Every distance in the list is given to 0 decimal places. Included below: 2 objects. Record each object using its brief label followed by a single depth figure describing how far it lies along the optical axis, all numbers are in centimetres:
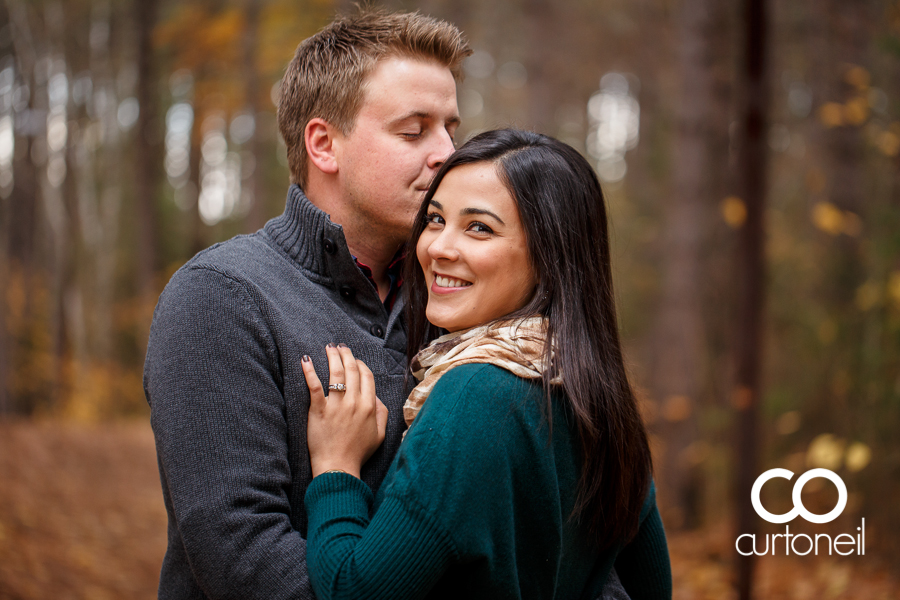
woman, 154
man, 169
